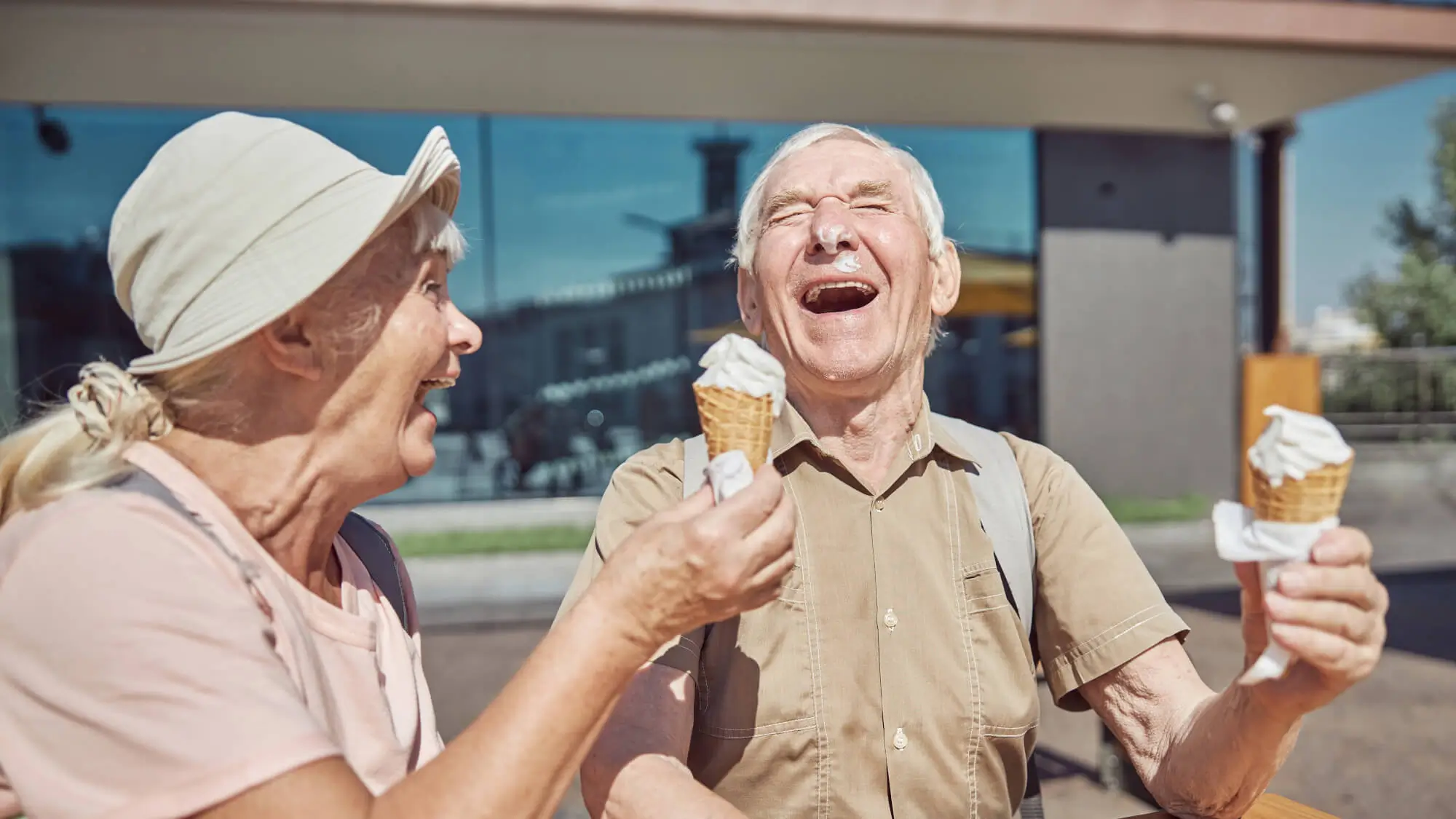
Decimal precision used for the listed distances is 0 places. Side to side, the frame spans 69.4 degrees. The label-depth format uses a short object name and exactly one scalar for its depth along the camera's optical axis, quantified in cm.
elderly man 188
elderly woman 120
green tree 2100
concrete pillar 1194
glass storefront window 1202
